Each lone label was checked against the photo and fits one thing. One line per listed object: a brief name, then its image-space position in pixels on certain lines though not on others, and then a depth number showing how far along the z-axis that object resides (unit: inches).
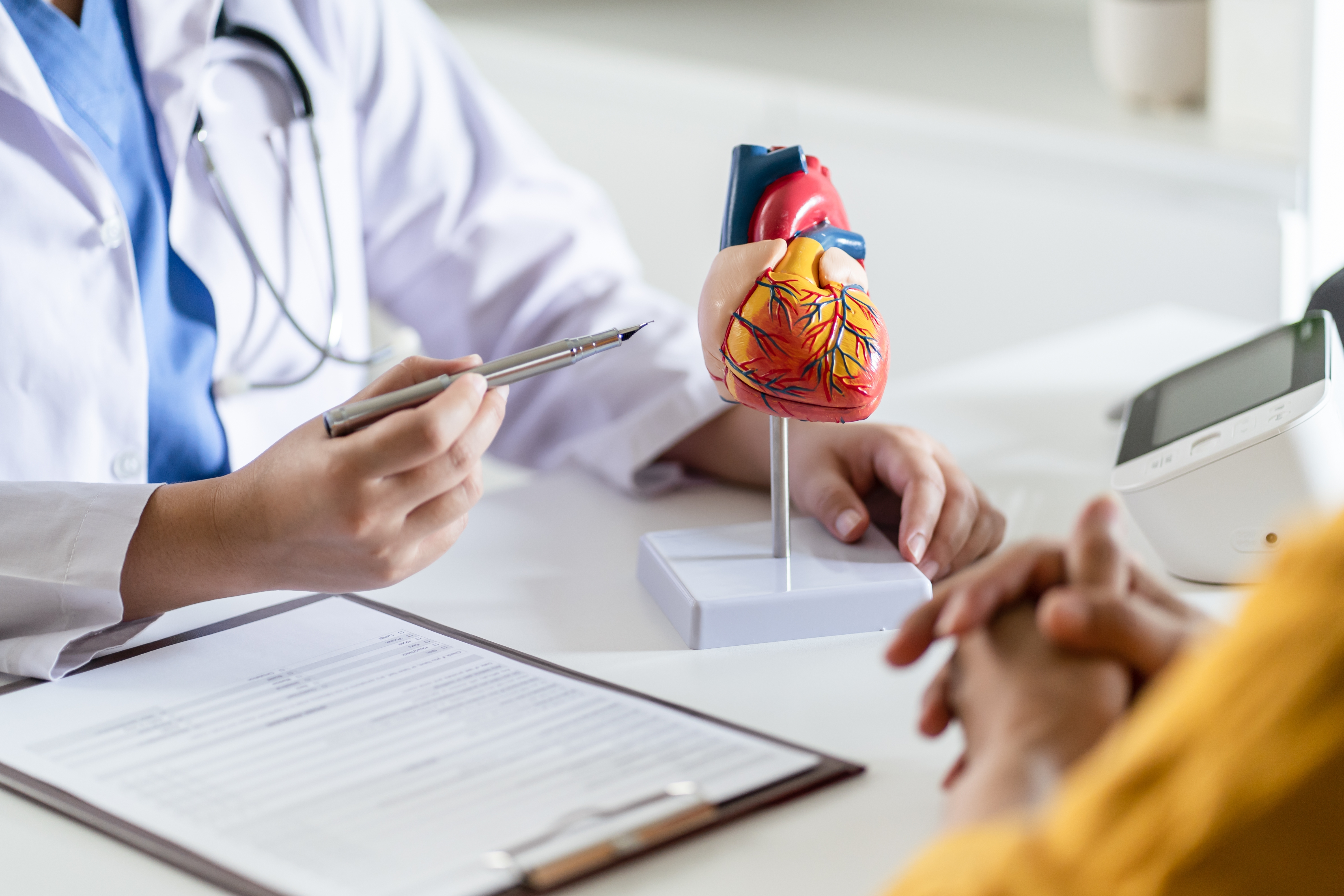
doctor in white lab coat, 57.4
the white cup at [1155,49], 103.3
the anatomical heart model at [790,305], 57.2
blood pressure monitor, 59.2
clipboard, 51.6
